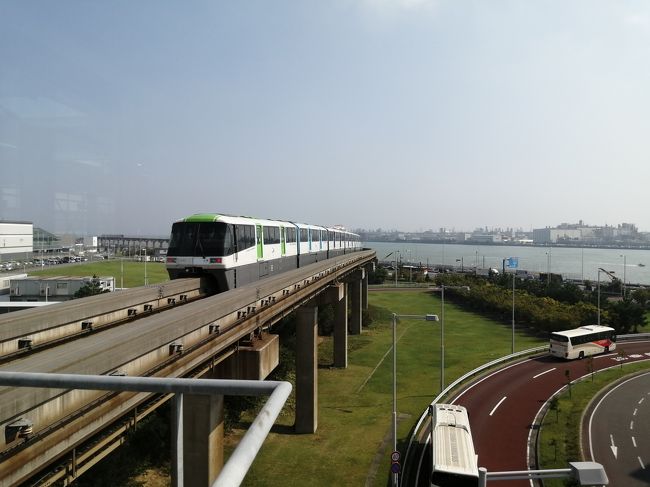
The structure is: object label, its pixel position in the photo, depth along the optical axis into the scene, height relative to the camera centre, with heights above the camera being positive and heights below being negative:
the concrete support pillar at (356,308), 54.72 -7.52
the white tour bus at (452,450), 17.52 -7.97
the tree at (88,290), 48.97 -4.90
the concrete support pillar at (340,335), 40.81 -7.89
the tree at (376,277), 102.25 -7.49
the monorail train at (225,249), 23.27 -0.39
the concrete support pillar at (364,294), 66.25 -7.10
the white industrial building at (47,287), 50.59 -4.89
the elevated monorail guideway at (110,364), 6.40 -2.44
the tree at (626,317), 50.19 -7.75
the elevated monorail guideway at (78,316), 11.20 -2.15
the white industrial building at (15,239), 58.47 +0.19
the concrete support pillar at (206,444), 8.99 -4.42
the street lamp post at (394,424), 18.56 -7.90
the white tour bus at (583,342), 39.31 -8.19
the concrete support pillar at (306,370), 27.17 -7.38
